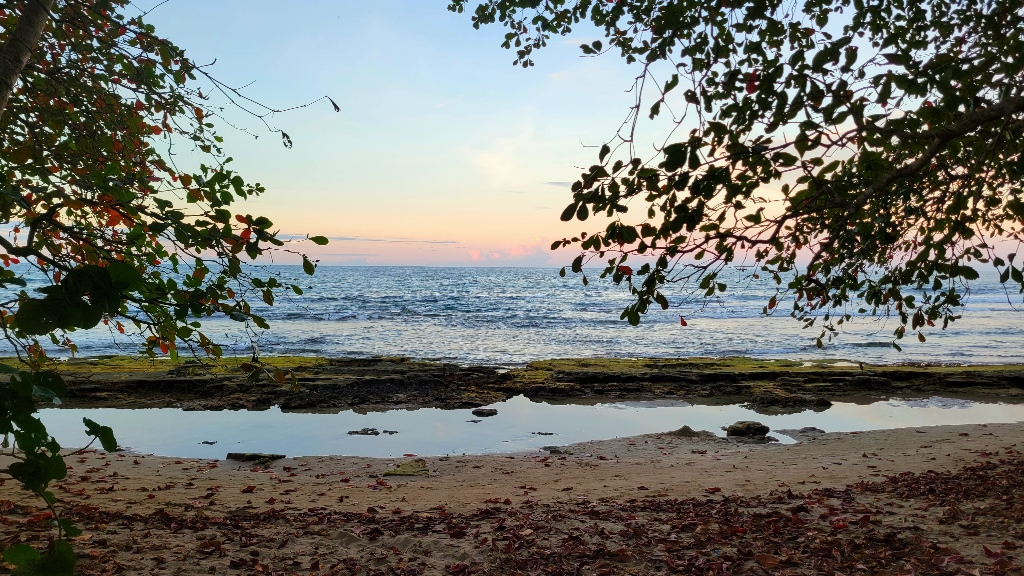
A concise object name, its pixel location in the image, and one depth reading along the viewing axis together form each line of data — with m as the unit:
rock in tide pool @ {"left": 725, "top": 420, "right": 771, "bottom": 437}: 11.04
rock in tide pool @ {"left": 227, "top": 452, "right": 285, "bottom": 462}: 9.12
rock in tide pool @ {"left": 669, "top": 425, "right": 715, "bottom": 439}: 11.06
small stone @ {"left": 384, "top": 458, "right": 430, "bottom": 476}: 8.39
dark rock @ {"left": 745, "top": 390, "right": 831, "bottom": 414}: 13.36
